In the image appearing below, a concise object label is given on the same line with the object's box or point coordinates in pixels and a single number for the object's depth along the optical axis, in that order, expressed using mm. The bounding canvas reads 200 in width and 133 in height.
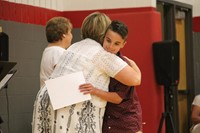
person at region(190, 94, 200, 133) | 11165
